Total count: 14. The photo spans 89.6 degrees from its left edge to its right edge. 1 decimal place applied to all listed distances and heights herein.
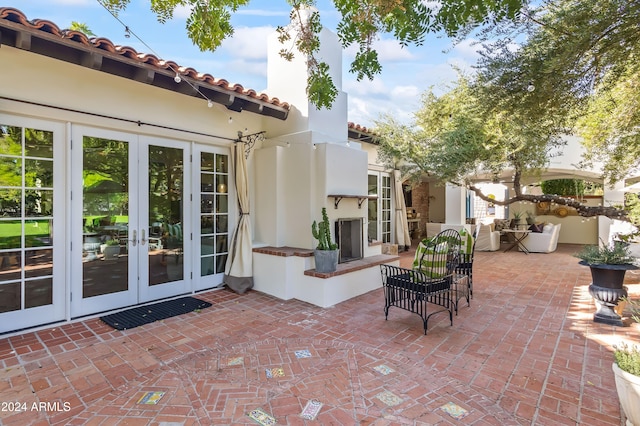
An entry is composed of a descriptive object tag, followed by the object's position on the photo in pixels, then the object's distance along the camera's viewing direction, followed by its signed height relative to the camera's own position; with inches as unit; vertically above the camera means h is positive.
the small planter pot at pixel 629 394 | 77.2 -44.4
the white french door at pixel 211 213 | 212.4 +0.9
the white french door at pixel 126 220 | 167.5 -2.8
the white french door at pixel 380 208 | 358.6 +7.0
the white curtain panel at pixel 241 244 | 219.6 -20.6
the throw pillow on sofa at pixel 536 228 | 405.4 -18.3
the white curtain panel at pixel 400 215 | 390.3 -1.4
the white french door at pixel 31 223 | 146.8 -3.7
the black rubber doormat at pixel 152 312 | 163.3 -54.0
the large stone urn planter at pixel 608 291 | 160.4 -39.2
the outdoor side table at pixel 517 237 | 395.5 -29.4
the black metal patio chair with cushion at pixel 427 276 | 153.2 -30.7
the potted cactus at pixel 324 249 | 195.3 -21.5
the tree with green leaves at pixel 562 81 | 105.0 +54.3
